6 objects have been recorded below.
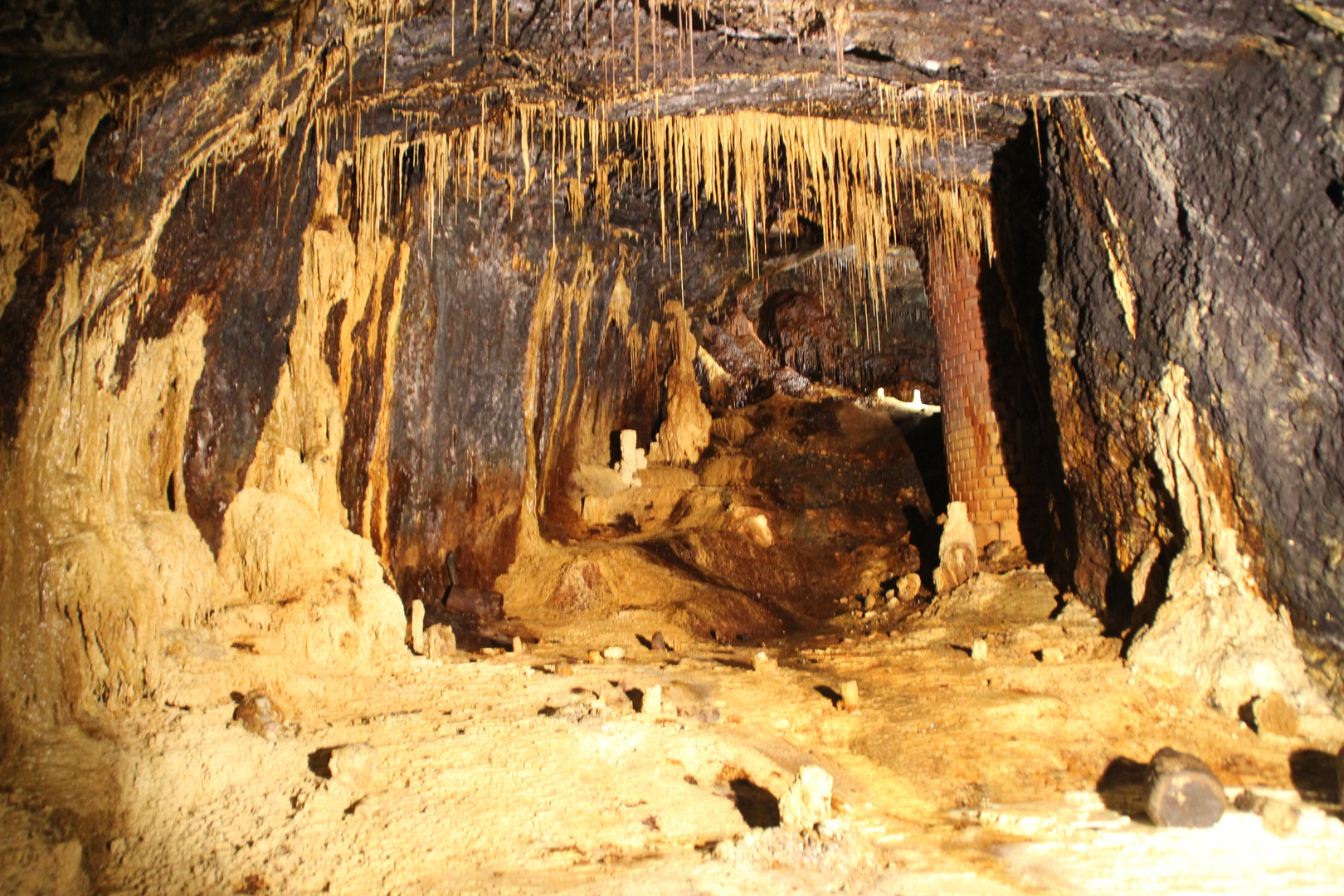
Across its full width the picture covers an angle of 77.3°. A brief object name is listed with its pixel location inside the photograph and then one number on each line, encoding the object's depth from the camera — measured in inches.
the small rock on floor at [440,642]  273.4
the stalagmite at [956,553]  369.7
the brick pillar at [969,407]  382.3
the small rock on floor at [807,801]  151.4
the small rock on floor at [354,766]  162.1
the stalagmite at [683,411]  649.6
